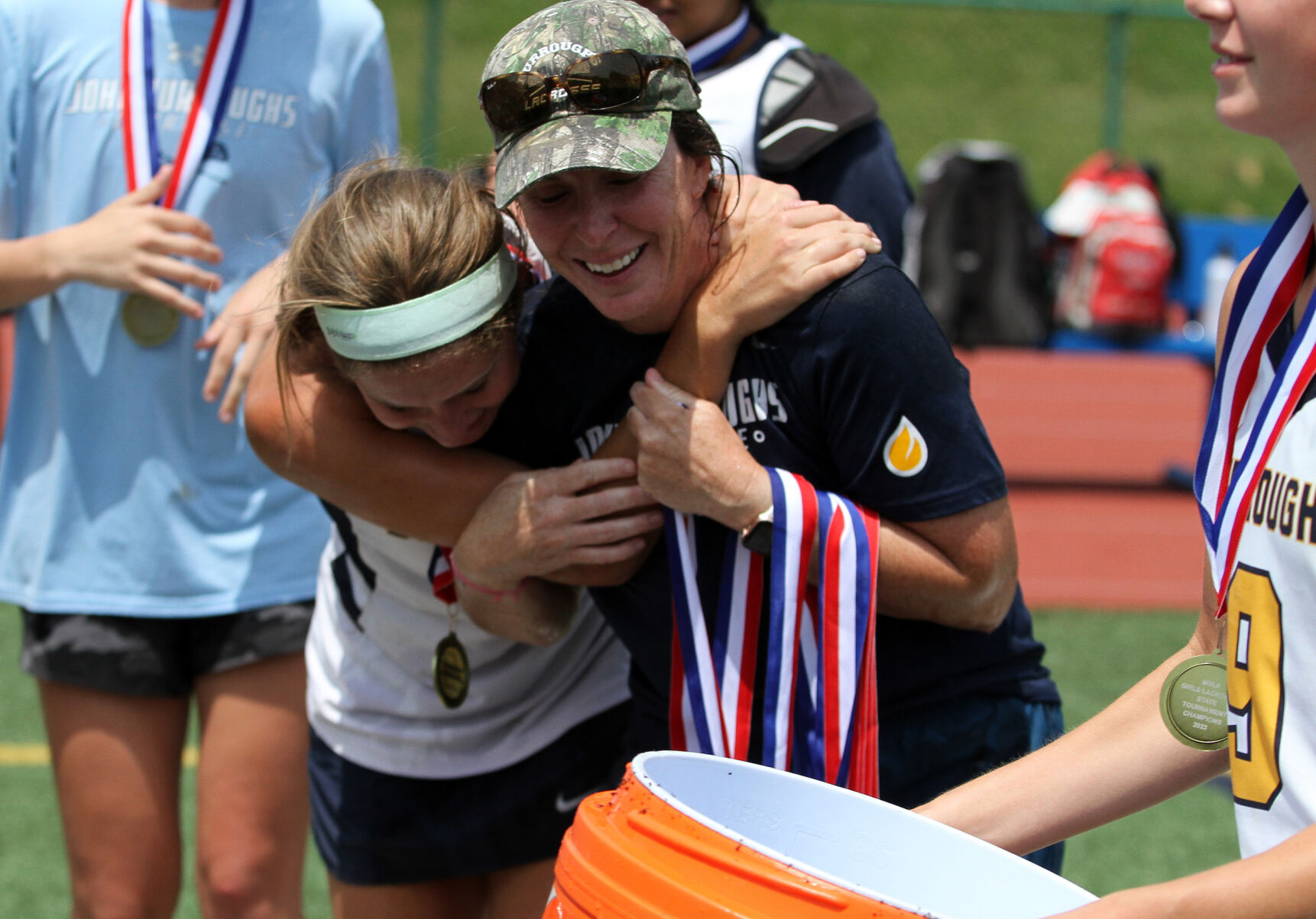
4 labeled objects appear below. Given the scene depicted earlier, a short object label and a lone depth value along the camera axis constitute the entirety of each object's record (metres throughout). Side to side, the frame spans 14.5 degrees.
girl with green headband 4.33
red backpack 11.27
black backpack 10.84
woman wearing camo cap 4.23
